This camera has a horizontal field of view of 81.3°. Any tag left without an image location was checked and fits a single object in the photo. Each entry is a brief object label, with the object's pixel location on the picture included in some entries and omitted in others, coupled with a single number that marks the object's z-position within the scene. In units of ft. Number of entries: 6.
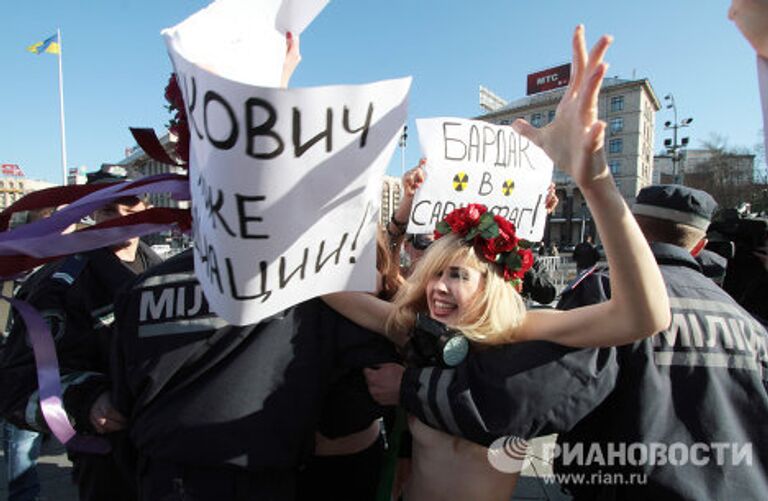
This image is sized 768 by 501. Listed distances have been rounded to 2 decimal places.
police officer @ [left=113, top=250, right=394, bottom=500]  4.10
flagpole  60.13
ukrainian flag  57.21
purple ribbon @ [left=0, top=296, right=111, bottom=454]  4.55
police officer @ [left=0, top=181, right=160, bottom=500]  4.77
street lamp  71.51
